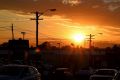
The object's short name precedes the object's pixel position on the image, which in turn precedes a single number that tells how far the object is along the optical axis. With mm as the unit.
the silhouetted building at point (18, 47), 45347
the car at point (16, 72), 11520
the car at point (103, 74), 15730
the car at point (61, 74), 25169
